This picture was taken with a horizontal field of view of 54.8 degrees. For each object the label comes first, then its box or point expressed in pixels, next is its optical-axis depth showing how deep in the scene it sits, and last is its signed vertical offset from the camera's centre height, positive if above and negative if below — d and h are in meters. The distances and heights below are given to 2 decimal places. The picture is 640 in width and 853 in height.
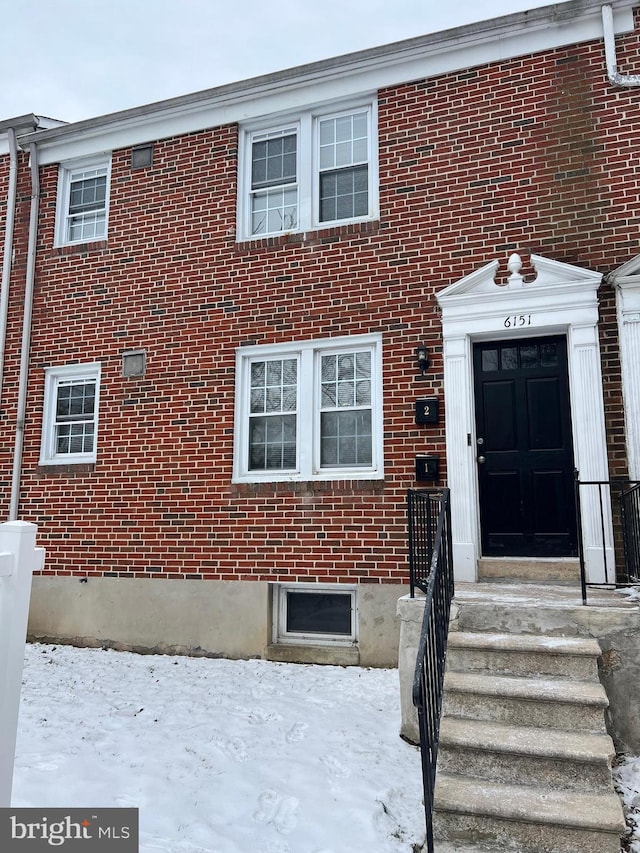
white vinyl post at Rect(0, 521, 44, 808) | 2.42 -0.50
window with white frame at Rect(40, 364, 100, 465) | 7.56 +1.03
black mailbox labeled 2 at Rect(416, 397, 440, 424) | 6.04 +0.85
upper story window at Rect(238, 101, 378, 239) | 6.91 +3.71
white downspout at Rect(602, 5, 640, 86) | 5.88 +4.23
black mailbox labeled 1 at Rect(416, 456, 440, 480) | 5.98 +0.29
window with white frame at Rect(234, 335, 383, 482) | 6.47 +0.94
